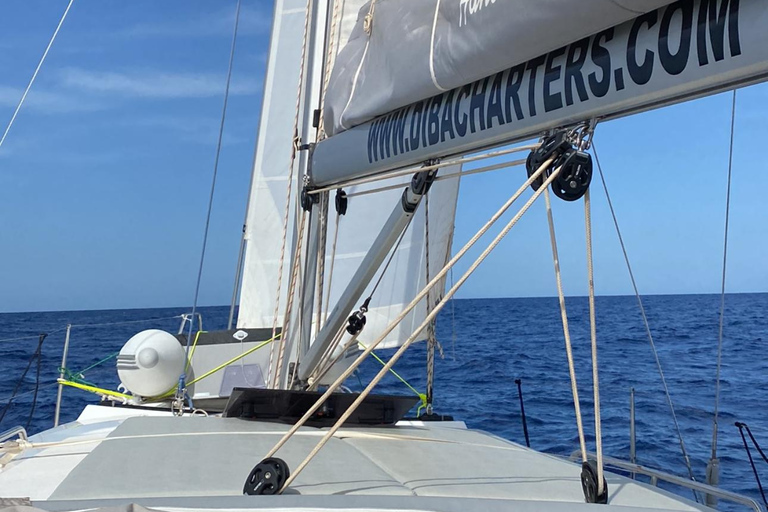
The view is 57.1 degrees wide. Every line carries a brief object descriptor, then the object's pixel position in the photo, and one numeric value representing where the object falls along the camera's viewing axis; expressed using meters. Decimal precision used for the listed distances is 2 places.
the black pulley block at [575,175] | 1.70
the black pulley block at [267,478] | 1.76
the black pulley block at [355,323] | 3.30
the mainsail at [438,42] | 1.60
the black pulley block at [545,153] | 1.74
